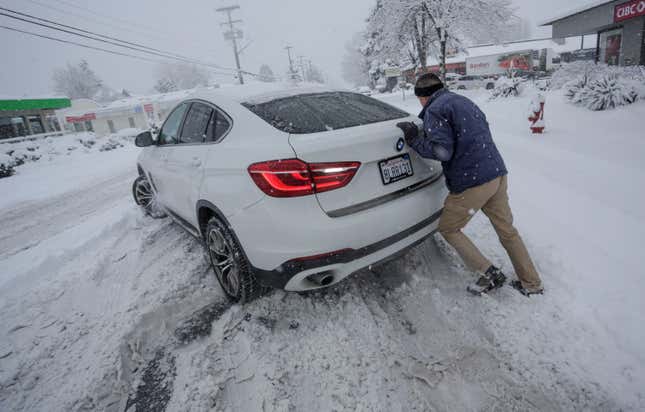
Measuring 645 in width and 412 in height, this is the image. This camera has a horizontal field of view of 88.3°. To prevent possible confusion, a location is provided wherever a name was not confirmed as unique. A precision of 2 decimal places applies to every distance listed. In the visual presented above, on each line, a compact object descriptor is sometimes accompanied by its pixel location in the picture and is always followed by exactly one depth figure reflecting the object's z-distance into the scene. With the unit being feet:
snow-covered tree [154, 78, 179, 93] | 222.28
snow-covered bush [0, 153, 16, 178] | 44.19
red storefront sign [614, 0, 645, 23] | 44.30
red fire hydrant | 22.79
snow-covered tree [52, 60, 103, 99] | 229.86
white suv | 6.56
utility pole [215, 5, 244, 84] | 117.39
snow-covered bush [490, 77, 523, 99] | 44.34
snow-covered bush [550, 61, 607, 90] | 39.02
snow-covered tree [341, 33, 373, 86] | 242.08
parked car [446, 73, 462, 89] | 109.86
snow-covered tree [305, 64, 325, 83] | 319.68
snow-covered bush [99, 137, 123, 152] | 70.18
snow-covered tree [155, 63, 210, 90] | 279.98
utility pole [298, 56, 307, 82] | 270.87
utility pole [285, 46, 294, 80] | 198.45
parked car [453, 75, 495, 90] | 106.83
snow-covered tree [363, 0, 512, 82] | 61.72
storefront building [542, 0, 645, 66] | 46.55
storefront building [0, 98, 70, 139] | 103.81
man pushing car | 7.69
